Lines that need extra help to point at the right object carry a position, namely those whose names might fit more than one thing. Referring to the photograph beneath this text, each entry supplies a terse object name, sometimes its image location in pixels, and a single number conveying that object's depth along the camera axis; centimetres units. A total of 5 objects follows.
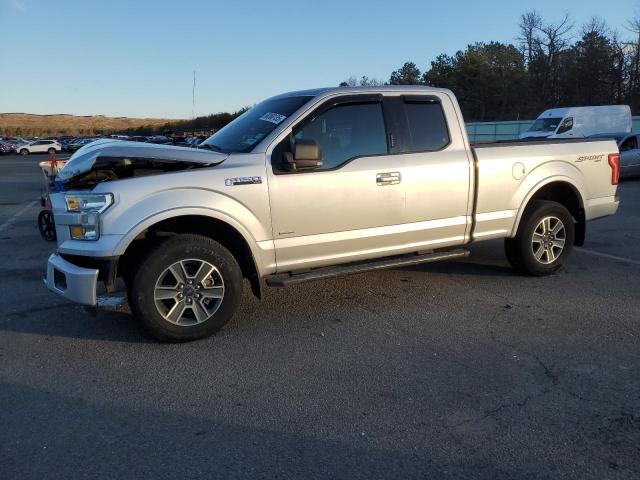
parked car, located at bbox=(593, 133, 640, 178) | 1725
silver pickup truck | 432
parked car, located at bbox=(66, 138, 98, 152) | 5273
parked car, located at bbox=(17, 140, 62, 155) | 5319
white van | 2416
